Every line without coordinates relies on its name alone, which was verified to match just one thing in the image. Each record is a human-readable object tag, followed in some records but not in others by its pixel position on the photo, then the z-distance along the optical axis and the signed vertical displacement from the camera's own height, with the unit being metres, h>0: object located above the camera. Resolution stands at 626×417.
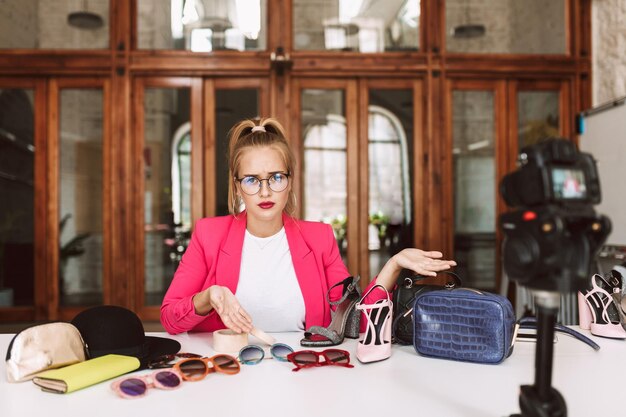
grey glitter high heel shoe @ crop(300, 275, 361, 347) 1.45 -0.33
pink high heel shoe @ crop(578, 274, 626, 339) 1.49 -0.30
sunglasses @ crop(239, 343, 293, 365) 1.24 -0.35
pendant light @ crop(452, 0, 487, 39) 4.40 +1.52
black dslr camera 0.71 -0.02
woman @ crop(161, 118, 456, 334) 1.81 -0.15
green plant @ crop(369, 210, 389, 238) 4.37 -0.10
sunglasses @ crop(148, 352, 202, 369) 1.21 -0.36
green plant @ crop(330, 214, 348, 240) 4.35 -0.12
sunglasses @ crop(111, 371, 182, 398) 1.02 -0.35
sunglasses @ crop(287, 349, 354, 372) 1.21 -0.35
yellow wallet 1.04 -0.34
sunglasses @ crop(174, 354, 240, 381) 1.13 -0.35
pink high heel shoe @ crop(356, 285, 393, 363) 1.26 -0.30
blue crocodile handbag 1.23 -0.28
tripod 0.73 -0.23
